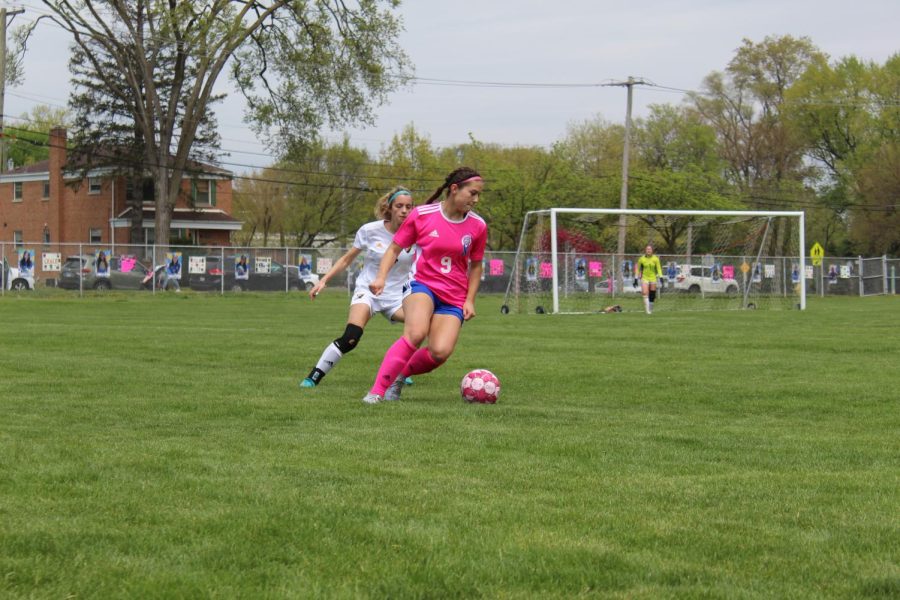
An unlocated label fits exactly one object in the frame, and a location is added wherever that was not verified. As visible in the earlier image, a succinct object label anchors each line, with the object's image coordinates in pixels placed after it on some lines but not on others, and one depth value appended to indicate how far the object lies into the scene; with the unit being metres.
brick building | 63.41
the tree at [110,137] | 56.44
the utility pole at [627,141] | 48.97
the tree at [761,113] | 76.31
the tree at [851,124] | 70.12
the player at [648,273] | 31.95
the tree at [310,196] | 76.12
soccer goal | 33.56
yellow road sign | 54.21
